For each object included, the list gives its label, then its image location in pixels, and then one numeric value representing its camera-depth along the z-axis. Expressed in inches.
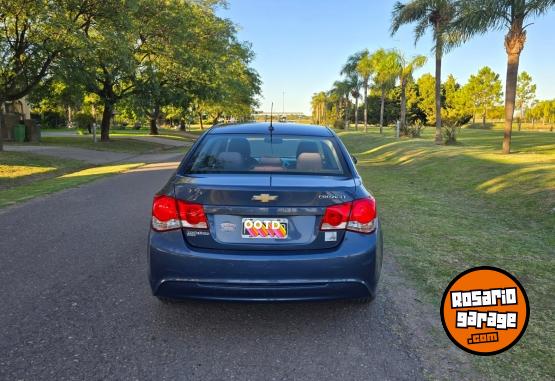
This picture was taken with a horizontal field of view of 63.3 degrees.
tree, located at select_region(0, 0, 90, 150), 627.8
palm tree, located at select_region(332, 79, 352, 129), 2832.4
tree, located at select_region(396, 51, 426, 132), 1478.8
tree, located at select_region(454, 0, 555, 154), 652.1
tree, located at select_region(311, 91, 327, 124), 4993.4
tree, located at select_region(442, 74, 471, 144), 2428.9
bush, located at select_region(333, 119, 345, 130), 2918.3
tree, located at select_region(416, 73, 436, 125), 2795.8
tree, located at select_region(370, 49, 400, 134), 1524.4
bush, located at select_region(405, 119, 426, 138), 1314.0
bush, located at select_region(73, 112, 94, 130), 1582.2
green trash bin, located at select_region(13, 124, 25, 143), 994.1
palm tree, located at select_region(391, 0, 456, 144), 942.4
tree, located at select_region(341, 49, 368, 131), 2296.8
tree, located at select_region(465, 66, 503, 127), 2289.6
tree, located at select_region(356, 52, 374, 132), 2012.8
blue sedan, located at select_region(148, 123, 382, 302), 125.0
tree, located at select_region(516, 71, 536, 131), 2325.3
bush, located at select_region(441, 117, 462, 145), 941.8
